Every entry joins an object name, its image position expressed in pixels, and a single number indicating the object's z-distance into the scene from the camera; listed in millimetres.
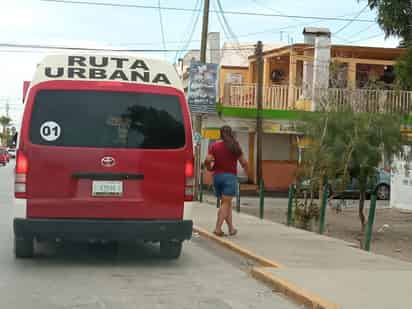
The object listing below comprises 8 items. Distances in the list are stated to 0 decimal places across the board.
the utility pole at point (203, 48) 25047
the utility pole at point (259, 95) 30844
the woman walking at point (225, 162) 12672
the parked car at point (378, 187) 16188
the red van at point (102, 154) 9062
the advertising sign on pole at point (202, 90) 24328
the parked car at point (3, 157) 60956
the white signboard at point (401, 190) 24531
